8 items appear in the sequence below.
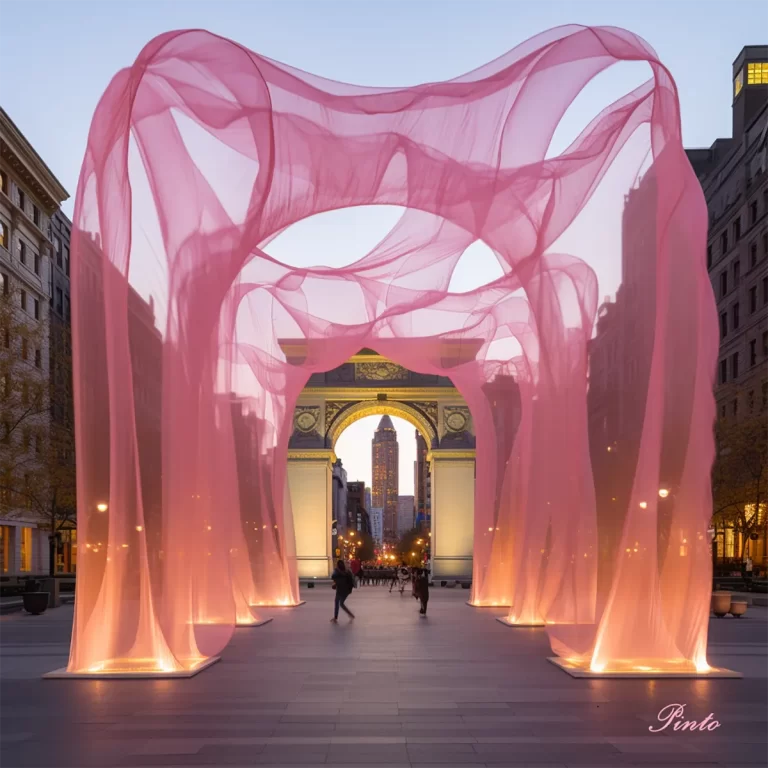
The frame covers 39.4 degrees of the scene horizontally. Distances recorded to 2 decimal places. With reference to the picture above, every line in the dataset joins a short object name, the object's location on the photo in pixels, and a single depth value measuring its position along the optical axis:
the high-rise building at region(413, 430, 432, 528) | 145.50
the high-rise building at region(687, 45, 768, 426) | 51.25
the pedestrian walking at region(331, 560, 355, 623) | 24.23
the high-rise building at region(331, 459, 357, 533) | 156.88
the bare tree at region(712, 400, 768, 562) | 41.16
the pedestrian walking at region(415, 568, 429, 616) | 26.38
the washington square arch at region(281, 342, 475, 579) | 54.38
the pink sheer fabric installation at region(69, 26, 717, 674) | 13.01
